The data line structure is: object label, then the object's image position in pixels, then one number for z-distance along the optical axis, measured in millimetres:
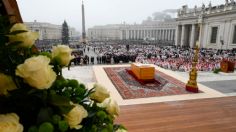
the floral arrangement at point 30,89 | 849
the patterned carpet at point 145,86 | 8645
